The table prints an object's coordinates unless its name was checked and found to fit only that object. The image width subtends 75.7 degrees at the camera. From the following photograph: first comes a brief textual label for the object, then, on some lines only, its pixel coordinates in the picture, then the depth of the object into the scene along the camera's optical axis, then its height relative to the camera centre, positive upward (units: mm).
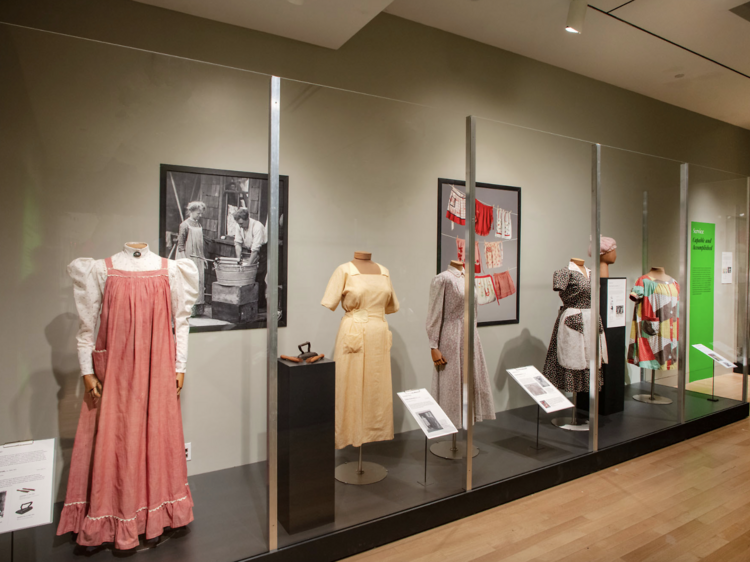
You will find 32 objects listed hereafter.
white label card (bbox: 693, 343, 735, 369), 4193 -723
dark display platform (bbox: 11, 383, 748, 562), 1961 -1130
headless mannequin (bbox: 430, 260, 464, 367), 2721 -462
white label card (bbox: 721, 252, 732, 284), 4281 +86
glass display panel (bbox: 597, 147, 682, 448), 3561 -127
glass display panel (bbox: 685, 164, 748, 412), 4051 -103
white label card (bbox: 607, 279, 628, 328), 3664 -194
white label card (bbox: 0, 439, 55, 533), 1604 -733
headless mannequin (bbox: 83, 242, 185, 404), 1801 -425
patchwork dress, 3865 -419
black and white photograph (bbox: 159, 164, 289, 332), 2023 +122
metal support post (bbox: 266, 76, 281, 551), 2023 -149
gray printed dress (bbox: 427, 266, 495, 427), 2729 -373
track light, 3279 +1780
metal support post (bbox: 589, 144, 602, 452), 3289 -62
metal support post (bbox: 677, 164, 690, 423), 3900 -95
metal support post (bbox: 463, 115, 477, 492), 2666 -47
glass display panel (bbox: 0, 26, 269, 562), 1725 -30
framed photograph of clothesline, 2719 +195
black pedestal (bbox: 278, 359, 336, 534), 2094 -755
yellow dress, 2400 -418
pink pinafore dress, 1835 -617
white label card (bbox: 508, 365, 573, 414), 3077 -740
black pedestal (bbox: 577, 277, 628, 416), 3658 -720
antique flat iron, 2150 -379
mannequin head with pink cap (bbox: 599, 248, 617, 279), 3590 +110
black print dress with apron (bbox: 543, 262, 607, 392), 3303 -414
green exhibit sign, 4016 -158
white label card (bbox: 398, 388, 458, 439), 2510 -741
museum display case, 1780 -105
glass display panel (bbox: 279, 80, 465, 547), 2158 -143
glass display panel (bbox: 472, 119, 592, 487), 2896 -56
